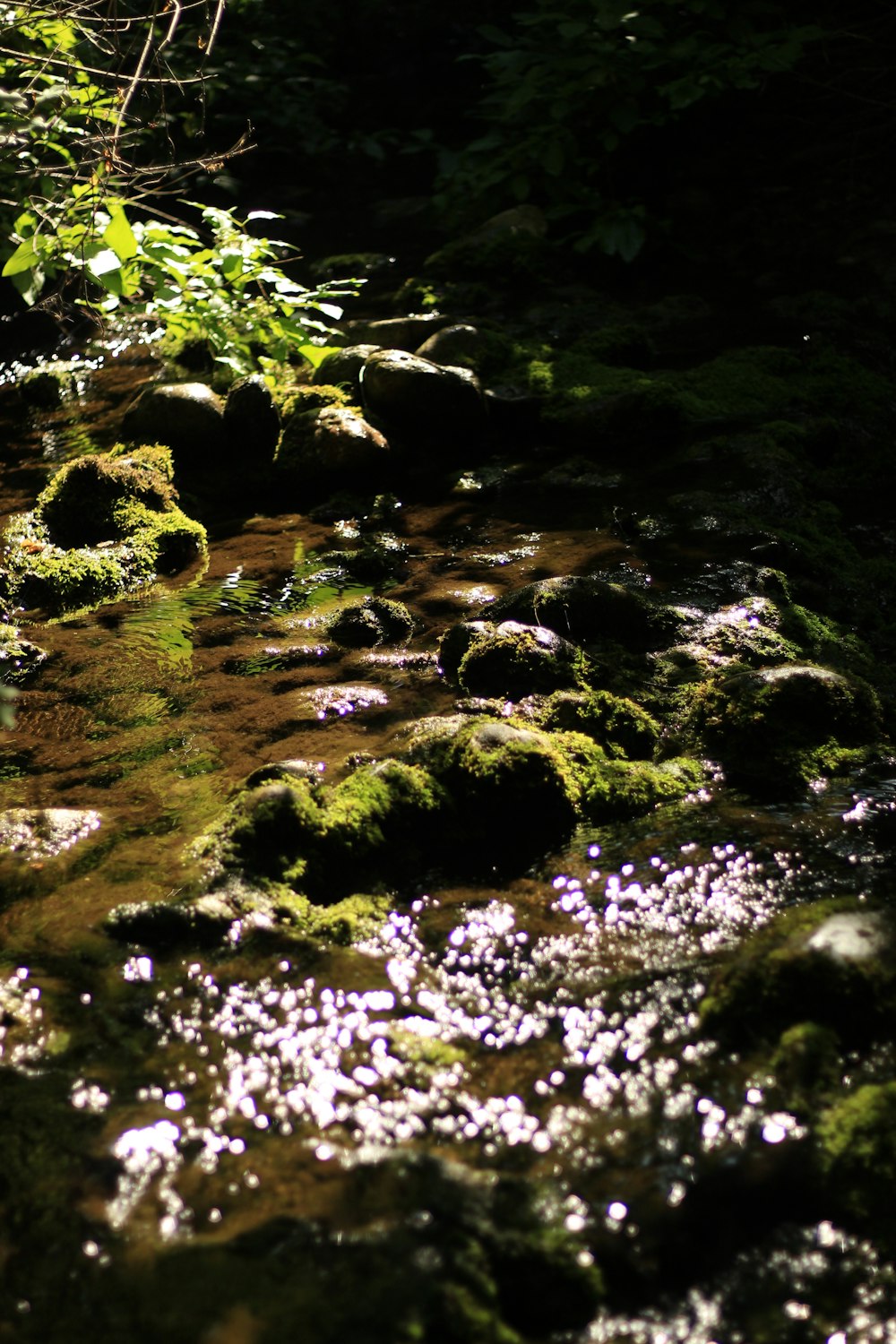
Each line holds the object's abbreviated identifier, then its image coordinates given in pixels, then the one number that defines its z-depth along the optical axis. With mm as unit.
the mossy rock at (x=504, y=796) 3418
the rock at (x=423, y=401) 6484
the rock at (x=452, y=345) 7180
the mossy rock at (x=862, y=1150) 2227
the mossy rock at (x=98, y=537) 5211
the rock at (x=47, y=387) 8023
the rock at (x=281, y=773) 3479
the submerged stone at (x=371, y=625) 4645
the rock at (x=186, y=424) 6496
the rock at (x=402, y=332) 7755
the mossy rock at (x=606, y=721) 3859
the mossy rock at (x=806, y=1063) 2445
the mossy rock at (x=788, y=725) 3631
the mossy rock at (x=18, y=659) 4379
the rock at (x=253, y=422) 6465
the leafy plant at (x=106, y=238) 4855
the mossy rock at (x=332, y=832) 3236
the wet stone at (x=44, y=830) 3348
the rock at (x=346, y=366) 6969
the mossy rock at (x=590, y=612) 4395
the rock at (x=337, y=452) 6246
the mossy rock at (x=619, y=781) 3508
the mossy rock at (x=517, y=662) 4055
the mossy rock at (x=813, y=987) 2562
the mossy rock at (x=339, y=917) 3035
